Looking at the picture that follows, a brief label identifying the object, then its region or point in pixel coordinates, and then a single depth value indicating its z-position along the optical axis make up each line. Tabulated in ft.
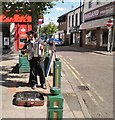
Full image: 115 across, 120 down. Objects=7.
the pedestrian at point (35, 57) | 16.78
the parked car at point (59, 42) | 104.07
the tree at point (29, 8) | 21.89
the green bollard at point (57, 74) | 16.26
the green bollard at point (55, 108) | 7.09
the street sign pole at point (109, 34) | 54.38
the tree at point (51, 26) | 168.31
